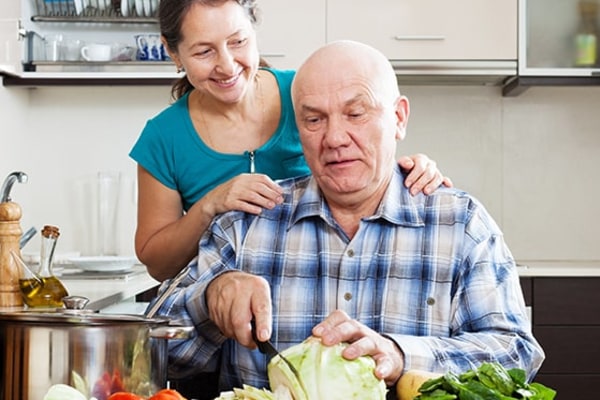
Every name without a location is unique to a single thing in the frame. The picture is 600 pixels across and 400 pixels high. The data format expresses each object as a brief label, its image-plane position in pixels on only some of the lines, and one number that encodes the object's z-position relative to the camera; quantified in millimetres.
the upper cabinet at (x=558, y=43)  3793
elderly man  1730
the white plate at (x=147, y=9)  4023
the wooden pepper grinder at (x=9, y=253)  2166
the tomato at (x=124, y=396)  1136
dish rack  4016
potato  1310
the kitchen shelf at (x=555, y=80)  3797
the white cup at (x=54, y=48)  3961
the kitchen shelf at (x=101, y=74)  3920
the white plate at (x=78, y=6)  4010
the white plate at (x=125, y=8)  4016
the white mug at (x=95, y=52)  3943
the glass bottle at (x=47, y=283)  2178
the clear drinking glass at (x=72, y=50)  3975
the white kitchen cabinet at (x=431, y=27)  3805
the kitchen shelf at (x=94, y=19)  4008
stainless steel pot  1180
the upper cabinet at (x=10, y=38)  3576
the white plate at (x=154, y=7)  4031
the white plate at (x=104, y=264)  3443
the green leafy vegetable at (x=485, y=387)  1173
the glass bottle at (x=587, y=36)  3826
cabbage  1279
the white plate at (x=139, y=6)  4020
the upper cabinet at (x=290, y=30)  3828
